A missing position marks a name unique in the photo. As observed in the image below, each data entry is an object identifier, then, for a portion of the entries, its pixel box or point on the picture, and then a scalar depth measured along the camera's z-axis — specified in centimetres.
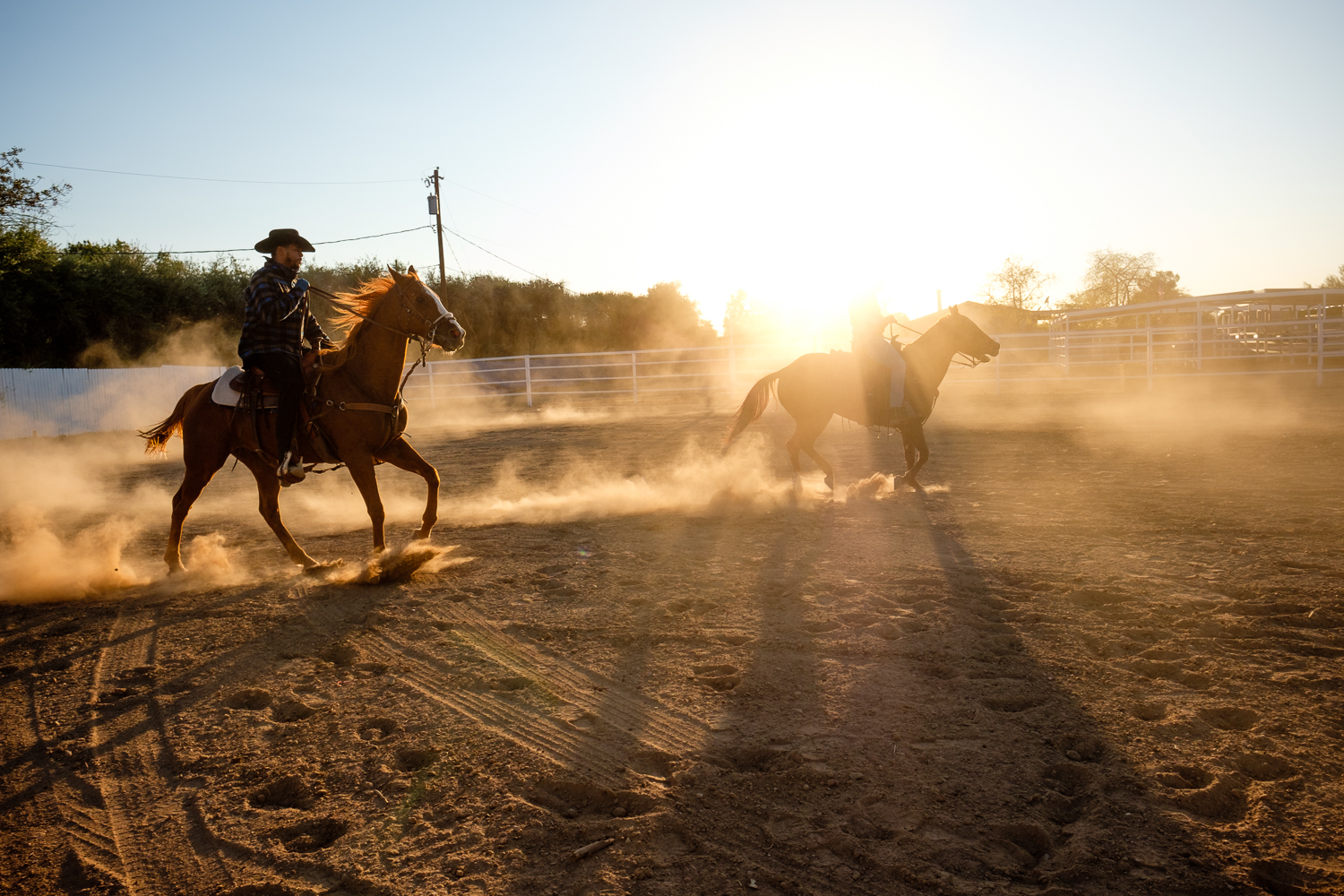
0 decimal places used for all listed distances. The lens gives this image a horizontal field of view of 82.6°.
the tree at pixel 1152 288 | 6062
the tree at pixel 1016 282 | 5931
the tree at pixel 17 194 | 2036
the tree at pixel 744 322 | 5008
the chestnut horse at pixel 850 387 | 815
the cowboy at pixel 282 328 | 539
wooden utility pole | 3022
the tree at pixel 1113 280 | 6159
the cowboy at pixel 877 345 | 802
